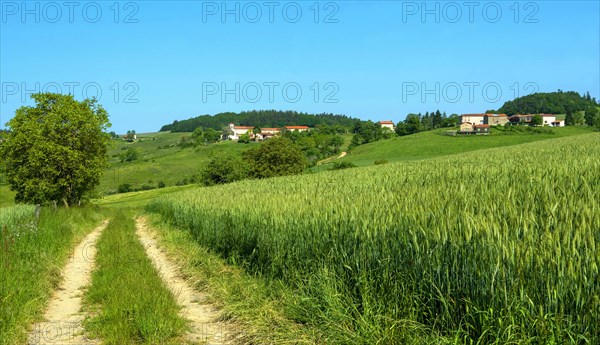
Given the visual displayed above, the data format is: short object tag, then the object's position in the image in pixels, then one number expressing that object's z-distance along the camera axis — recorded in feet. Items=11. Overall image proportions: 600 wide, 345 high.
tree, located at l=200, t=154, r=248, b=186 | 266.77
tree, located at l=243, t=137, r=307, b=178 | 266.98
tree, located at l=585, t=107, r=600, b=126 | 513.62
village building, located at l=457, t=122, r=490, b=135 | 455.87
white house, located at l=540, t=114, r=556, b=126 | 604.90
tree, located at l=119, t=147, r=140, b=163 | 539.29
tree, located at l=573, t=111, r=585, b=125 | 532.32
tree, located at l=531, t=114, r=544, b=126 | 523.66
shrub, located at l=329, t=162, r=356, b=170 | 287.89
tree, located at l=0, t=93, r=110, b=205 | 123.85
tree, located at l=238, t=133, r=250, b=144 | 617.86
